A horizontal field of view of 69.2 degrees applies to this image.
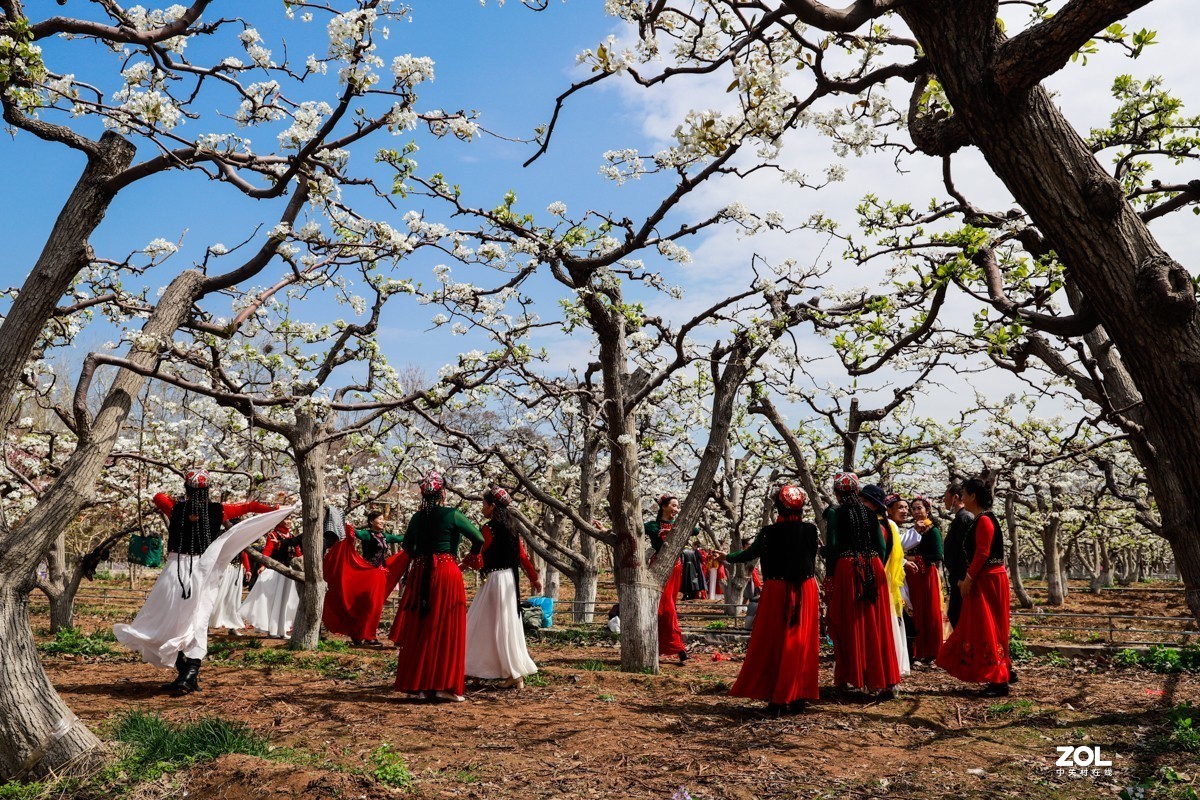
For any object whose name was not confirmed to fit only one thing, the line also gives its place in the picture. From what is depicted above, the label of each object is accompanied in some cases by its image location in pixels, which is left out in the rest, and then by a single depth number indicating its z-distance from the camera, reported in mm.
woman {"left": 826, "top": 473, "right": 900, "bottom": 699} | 7723
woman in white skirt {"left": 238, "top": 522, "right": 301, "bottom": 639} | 13875
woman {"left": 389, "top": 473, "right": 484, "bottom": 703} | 7734
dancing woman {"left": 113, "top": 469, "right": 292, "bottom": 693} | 7781
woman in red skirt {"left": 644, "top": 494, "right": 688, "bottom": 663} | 10866
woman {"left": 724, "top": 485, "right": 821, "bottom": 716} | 7078
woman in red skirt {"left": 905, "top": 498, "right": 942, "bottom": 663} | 10297
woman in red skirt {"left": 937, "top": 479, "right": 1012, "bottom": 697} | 8109
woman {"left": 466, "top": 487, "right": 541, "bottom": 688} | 8477
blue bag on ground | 15009
